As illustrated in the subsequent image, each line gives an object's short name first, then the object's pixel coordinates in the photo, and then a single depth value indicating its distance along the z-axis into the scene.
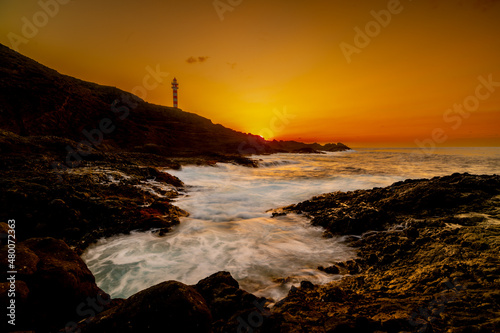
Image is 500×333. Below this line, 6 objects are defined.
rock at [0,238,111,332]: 2.35
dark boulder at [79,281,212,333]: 2.12
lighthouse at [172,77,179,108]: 76.75
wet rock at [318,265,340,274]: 4.49
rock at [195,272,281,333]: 2.52
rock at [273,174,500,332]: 2.38
